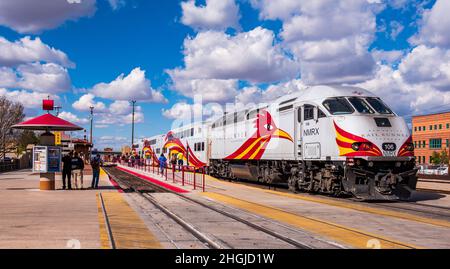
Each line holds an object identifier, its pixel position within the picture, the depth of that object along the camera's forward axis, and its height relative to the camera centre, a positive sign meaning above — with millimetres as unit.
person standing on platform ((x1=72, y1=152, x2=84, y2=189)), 20022 -248
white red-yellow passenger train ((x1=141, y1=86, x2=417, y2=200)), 14828 +505
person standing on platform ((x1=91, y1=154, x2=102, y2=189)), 20562 -436
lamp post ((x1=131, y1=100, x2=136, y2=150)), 78425 +3645
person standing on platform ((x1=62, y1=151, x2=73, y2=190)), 19506 -335
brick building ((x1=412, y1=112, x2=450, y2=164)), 104031 +5797
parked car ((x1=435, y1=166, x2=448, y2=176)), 63709 -1655
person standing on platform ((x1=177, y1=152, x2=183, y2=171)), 39875 -60
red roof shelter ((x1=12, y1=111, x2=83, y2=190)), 18719 +1304
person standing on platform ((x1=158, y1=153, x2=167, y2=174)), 30959 -248
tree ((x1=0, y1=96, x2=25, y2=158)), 58781 +5588
